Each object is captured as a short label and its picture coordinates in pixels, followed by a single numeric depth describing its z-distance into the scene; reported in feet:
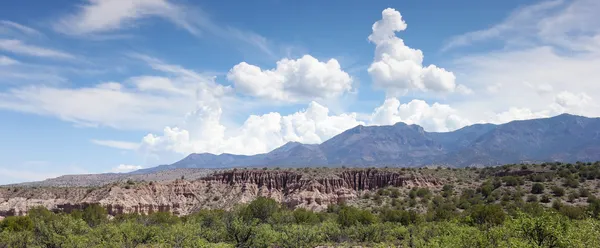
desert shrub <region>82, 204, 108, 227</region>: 263.82
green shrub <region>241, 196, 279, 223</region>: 252.77
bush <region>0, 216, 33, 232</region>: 212.02
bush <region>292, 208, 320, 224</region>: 239.71
